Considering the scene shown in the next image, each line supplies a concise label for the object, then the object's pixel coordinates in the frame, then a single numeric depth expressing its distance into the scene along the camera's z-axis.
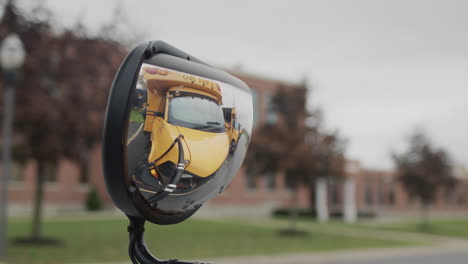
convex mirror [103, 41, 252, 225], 0.82
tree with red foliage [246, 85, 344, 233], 20.88
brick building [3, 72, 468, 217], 32.88
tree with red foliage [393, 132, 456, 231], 27.48
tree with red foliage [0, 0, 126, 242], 13.55
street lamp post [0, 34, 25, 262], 10.26
